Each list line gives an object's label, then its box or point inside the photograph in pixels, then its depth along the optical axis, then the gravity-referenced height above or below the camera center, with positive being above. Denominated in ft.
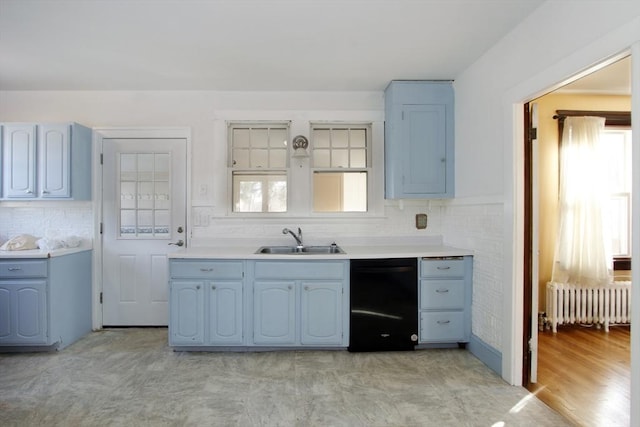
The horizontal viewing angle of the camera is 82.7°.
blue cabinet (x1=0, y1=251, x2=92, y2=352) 10.32 -2.60
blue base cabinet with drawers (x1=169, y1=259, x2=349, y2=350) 10.33 -2.46
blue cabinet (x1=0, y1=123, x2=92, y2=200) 11.38 +1.63
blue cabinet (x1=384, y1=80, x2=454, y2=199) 11.46 +2.38
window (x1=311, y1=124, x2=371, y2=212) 12.72 +1.71
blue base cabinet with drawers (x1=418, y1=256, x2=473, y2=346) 10.52 -2.49
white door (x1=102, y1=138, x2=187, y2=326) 12.47 -0.34
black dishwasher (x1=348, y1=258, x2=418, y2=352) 10.34 -2.57
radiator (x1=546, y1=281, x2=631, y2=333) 12.44 -3.05
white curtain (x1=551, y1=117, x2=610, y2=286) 12.23 +0.29
